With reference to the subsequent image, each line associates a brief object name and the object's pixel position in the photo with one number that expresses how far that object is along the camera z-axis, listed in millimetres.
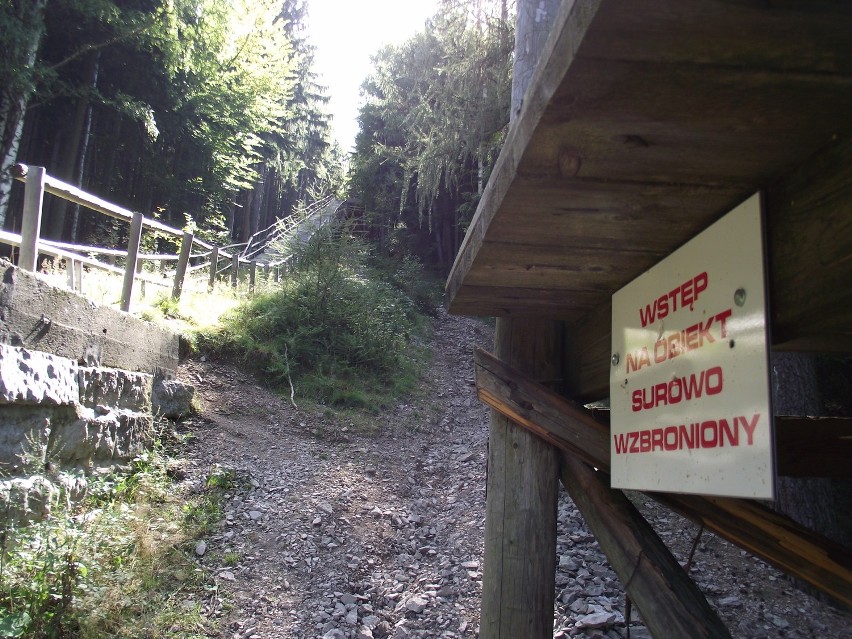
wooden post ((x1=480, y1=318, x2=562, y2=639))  2148
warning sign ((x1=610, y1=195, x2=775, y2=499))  1137
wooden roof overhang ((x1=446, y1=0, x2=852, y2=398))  856
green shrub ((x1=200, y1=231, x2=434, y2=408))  8367
